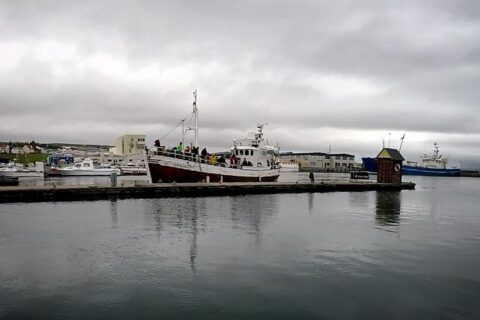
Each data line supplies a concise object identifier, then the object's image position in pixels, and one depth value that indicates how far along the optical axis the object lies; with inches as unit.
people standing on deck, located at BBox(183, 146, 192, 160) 1516.5
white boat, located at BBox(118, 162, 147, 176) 3457.4
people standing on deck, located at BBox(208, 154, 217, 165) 1588.3
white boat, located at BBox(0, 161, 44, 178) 2501.2
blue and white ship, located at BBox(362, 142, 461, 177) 4975.4
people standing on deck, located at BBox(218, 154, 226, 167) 1624.6
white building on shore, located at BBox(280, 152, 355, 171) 6599.4
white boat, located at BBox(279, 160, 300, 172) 5305.1
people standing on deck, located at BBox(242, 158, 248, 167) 1729.8
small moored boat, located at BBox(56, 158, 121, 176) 2770.7
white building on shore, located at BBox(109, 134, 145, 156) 5408.5
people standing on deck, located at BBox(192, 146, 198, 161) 1523.3
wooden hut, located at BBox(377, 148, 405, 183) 1900.8
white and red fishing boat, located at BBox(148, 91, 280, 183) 1492.4
